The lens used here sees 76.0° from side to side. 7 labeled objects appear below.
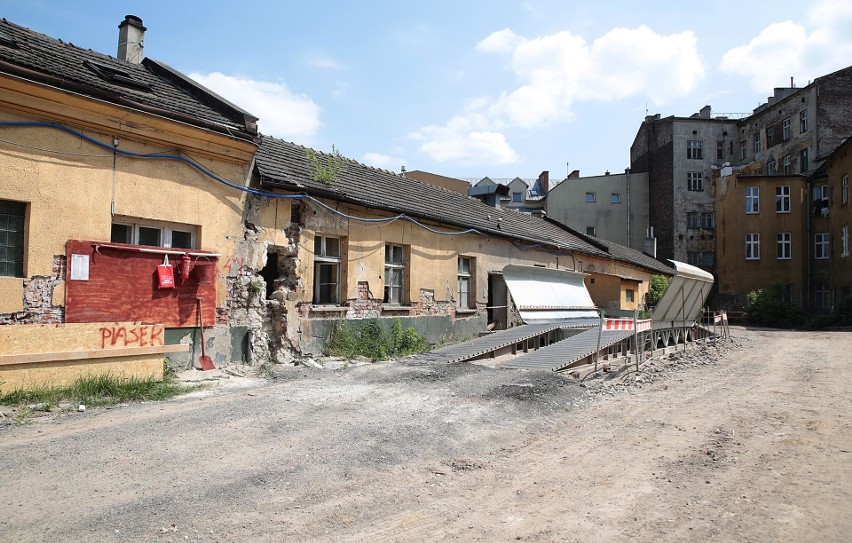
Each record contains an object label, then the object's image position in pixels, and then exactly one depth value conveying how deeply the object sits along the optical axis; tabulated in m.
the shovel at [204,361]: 9.41
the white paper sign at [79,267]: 8.00
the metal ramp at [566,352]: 10.33
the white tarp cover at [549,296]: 16.62
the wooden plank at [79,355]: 6.75
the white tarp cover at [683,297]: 14.29
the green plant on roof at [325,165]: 12.35
